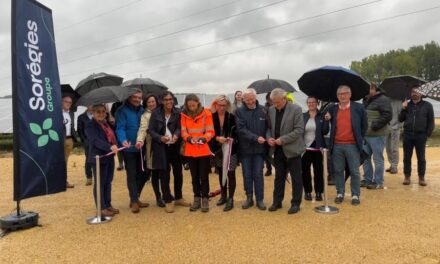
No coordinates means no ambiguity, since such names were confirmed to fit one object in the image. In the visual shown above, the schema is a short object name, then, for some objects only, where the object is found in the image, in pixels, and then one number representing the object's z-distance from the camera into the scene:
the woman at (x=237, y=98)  8.10
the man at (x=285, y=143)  5.14
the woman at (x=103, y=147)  5.16
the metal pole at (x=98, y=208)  5.03
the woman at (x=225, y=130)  5.46
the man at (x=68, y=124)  7.39
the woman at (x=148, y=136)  5.35
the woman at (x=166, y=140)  5.34
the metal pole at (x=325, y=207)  5.15
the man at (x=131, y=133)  5.41
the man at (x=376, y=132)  6.30
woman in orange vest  5.29
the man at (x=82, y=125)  7.18
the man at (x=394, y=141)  8.24
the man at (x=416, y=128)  6.74
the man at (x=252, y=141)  5.30
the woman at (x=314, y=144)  5.93
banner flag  4.59
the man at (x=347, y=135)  5.46
